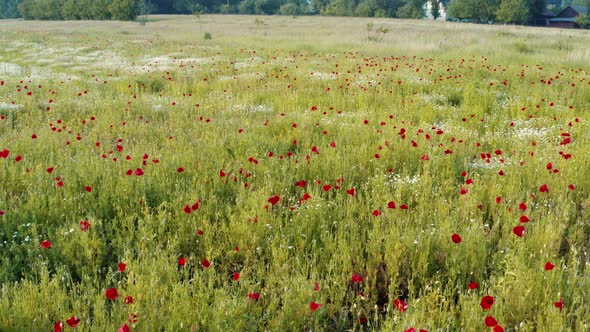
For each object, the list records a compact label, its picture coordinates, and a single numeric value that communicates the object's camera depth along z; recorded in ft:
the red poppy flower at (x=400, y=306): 7.84
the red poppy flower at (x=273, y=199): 10.94
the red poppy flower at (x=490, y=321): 6.29
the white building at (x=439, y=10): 369.98
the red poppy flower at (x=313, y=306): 7.62
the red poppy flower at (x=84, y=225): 10.61
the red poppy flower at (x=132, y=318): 7.47
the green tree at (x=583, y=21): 261.59
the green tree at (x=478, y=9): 273.89
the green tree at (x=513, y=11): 252.99
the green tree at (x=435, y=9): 373.61
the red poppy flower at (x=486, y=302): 6.87
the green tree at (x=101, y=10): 266.24
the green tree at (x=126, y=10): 241.96
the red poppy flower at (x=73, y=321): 6.69
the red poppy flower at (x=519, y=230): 9.04
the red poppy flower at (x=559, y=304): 7.55
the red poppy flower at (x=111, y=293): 7.22
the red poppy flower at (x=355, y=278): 8.59
